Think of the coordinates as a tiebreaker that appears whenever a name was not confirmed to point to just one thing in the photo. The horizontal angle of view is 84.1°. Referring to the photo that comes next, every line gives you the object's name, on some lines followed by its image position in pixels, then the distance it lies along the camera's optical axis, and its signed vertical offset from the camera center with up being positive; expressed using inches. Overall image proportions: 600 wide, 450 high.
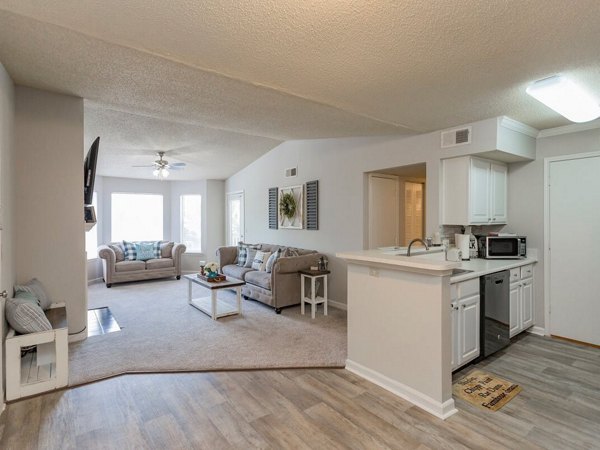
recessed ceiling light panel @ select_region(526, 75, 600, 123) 99.5 +39.7
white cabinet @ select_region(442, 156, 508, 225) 144.3 +14.1
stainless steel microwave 151.5 -11.4
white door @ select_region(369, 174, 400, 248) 189.2 +7.1
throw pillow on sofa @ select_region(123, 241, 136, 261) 276.2 -23.7
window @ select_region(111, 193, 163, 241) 303.7 +5.4
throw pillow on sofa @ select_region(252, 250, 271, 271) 219.8 -25.5
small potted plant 189.3 -27.4
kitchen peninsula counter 90.9 -30.9
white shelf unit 96.4 -44.6
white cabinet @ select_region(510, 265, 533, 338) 140.4 -34.6
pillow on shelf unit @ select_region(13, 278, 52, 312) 114.5 -24.2
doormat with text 96.7 -52.2
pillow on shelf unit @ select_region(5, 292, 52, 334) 99.3 -28.4
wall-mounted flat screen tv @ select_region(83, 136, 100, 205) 140.1 +20.8
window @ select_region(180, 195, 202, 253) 332.2 -0.4
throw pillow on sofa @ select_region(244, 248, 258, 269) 235.6 -24.7
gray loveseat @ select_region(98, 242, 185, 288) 253.4 -35.4
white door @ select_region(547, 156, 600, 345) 138.8 -11.0
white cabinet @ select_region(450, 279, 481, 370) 109.4 -34.4
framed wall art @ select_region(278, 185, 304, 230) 229.1 +10.8
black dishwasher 121.1 -34.0
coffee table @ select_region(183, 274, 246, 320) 175.3 -46.6
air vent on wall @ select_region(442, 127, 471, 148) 141.7 +37.3
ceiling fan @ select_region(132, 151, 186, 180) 218.8 +37.5
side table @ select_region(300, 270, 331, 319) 180.7 -36.6
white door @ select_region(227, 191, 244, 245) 302.8 +5.2
